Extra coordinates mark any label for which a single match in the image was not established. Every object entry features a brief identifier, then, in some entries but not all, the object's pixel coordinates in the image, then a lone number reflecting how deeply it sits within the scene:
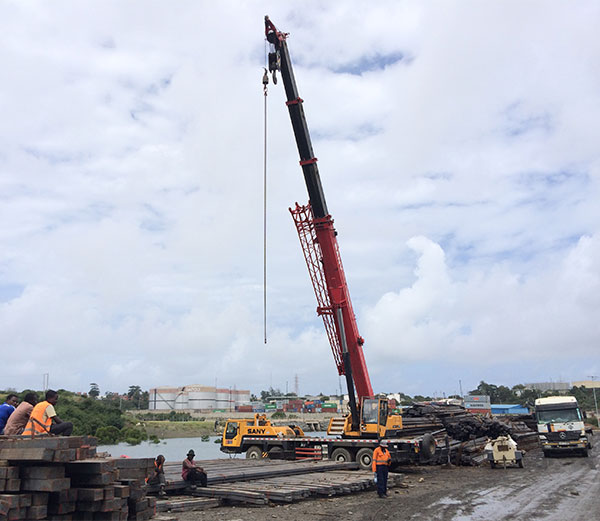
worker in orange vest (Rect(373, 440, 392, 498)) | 15.67
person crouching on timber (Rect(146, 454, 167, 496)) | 13.92
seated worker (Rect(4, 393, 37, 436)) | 9.78
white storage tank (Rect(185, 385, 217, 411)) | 178.62
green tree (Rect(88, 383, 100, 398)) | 142.93
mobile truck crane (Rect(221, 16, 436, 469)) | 21.34
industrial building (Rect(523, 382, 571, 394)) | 188.77
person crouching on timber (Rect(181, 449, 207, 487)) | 14.87
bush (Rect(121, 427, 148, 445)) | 68.73
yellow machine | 25.03
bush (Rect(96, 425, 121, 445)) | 64.25
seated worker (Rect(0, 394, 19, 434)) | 10.86
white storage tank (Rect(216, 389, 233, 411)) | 188.12
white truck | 26.44
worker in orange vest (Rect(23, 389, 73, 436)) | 9.18
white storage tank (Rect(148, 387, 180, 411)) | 176.75
